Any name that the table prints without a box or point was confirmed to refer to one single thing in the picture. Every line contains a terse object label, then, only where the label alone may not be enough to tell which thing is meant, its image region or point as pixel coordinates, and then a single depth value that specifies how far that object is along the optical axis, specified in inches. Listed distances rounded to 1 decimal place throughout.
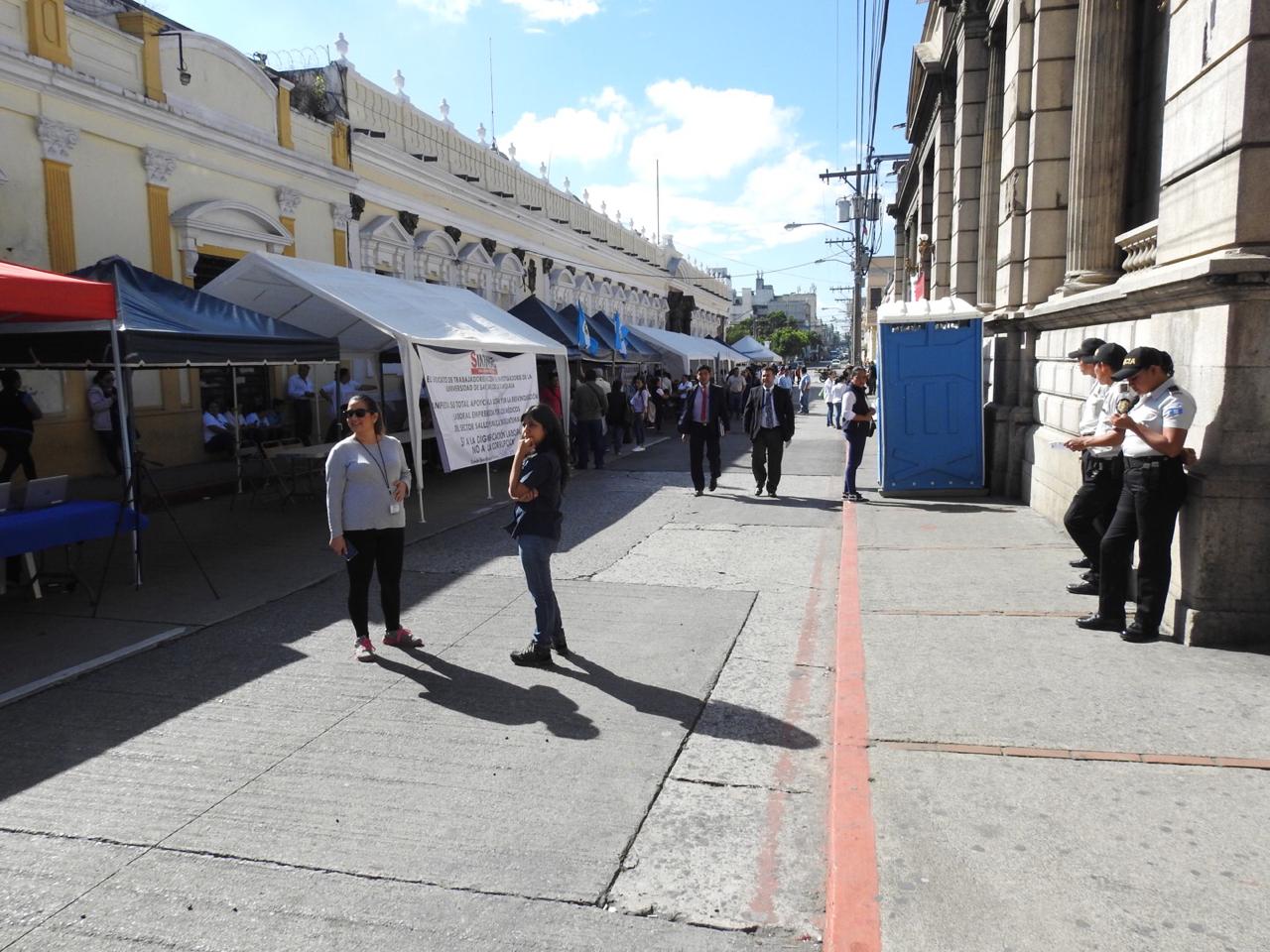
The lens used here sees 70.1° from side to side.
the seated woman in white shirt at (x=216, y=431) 613.3
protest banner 425.4
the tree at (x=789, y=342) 4598.9
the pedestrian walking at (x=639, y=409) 812.6
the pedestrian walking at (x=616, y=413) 724.0
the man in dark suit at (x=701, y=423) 496.1
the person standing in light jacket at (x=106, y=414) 523.5
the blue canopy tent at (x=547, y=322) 777.6
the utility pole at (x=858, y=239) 1662.2
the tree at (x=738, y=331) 3422.7
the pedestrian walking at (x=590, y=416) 613.9
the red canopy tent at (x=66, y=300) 267.1
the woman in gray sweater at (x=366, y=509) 224.2
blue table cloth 256.2
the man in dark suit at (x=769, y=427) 475.8
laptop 278.5
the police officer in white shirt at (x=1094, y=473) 236.1
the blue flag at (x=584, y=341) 783.3
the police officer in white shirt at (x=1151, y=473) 201.5
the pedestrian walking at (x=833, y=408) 981.1
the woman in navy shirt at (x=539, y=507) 217.2
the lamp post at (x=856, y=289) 1734.7
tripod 285.7
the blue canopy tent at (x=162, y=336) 327.6
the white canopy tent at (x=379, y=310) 421.4
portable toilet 445.1
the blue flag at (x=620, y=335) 906.7
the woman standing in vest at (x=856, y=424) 451.2
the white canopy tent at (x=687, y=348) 1205.7
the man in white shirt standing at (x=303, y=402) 673.6
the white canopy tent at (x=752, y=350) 1811.3
